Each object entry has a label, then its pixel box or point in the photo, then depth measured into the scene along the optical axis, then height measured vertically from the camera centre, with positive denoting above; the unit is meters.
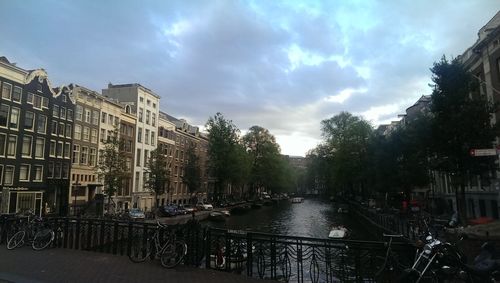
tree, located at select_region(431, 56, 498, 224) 23.52 +4.27
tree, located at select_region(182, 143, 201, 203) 69.50 +3.59
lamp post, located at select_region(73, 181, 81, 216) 51.62 +0.83
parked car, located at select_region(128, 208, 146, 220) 45.92 -2.38
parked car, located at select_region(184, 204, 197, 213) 60.25 -2.16
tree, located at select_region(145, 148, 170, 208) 56.59 +3.06
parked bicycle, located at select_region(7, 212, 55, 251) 15.59 -1.66
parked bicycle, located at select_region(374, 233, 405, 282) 9.48 -1.71
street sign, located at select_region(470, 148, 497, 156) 12.19 +1.34
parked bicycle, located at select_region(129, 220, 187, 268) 12.16 -1.78
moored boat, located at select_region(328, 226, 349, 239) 35.04 -3.47
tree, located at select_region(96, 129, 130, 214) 45.62 +3.29
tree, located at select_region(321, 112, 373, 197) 69.94 +7.85
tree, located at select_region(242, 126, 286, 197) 103.56 +10.66
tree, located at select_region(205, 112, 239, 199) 75.88 +9.00
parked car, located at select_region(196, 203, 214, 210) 67.25 -2.15
